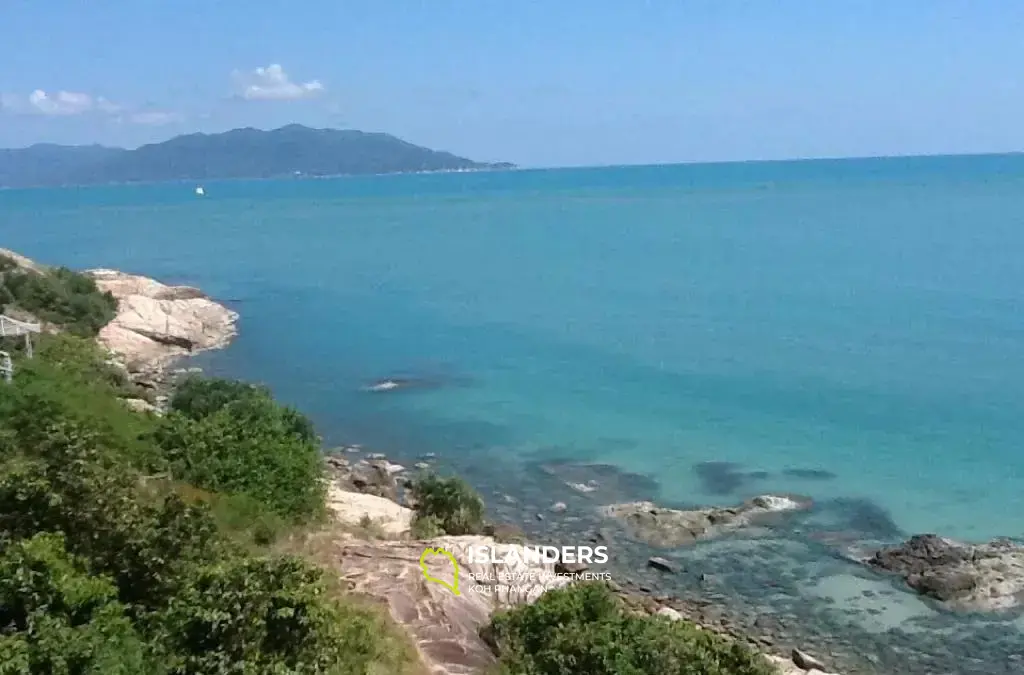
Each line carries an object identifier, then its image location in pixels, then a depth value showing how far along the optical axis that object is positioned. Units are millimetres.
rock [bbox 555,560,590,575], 27123
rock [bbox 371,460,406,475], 37219
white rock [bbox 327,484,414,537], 27516
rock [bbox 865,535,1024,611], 26500
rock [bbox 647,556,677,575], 28469
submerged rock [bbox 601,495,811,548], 30869
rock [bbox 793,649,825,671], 23016
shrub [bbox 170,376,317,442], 30578
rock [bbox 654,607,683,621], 24375
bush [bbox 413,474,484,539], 28756
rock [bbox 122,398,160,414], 33550
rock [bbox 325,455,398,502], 34031
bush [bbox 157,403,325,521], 24219
